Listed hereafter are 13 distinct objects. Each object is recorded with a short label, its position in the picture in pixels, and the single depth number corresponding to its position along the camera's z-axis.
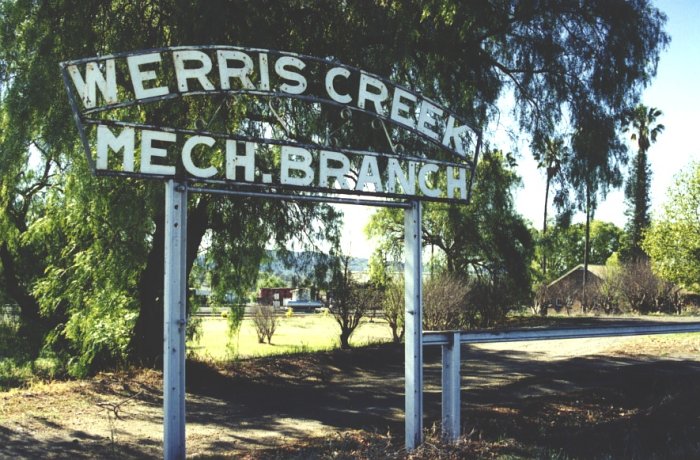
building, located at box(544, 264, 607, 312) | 40.50
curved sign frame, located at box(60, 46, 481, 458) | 5.04
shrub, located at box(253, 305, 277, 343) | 26.20
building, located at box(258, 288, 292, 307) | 59.37
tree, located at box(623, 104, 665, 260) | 51.94
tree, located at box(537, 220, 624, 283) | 82.69
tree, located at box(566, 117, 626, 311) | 11.45
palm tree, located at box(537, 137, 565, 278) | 12.10
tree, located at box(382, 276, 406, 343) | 18.39
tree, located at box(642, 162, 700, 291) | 29.75
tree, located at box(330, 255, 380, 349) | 16.88
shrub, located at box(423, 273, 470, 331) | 18.86
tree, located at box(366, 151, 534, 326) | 24.38
